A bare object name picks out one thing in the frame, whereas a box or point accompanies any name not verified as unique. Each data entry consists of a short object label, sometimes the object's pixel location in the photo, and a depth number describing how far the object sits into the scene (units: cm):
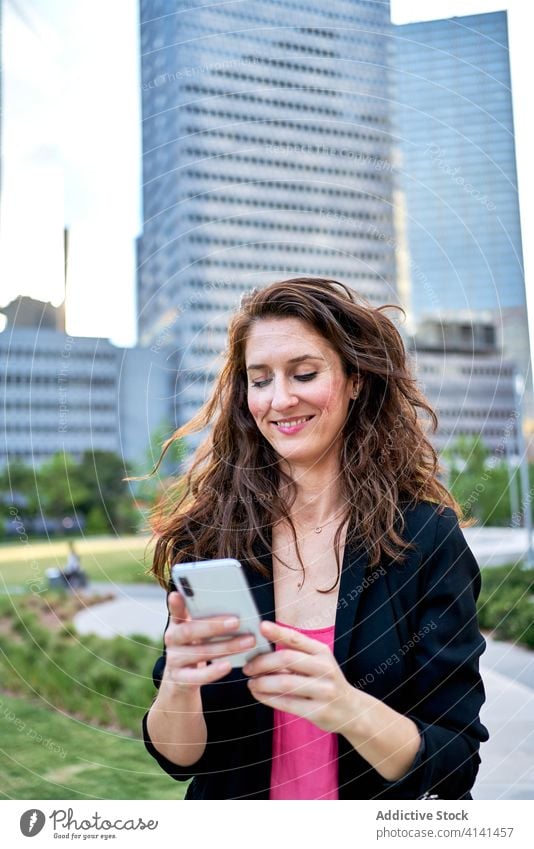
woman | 74
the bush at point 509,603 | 230
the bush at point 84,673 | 226
